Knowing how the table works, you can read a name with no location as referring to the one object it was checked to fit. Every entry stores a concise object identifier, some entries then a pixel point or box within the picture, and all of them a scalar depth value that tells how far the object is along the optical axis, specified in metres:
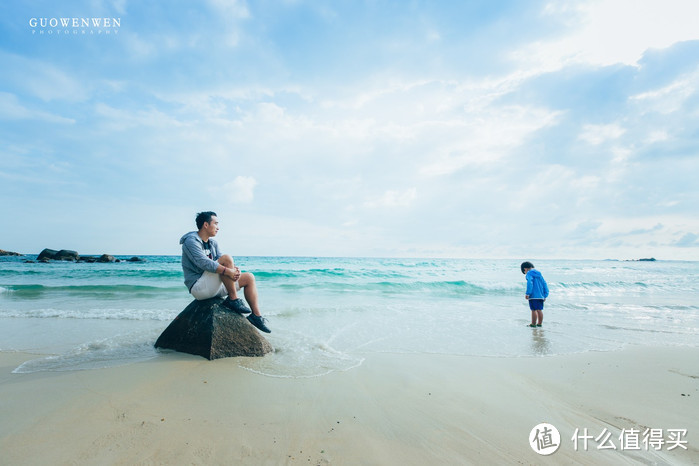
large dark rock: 4.68
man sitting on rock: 4.83
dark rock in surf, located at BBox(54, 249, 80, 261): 43.75
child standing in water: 8.07
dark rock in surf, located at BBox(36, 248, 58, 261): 43.08
